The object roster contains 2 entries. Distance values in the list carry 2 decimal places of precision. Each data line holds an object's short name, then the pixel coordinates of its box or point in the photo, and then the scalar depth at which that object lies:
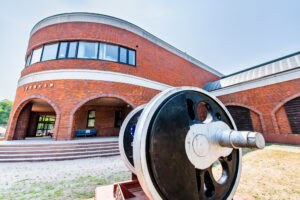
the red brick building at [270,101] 7.79
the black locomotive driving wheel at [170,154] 0.90
